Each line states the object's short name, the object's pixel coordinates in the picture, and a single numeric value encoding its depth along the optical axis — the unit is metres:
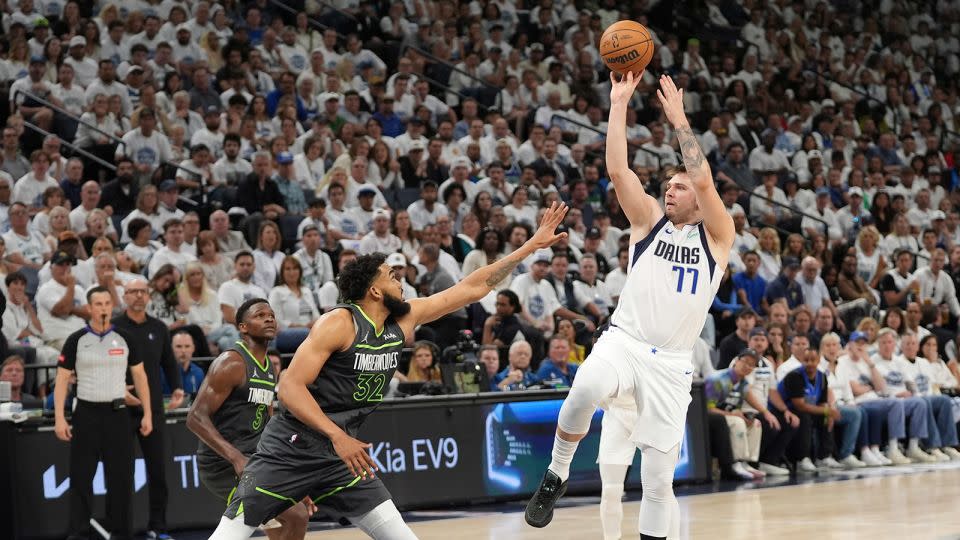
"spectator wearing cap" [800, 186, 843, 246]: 20.61
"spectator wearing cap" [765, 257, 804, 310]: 17.56
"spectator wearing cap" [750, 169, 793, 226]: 20.53
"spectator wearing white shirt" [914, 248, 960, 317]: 19.33
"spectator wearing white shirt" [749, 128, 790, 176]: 21.75
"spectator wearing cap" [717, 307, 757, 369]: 15.50
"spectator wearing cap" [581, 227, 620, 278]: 16.92
